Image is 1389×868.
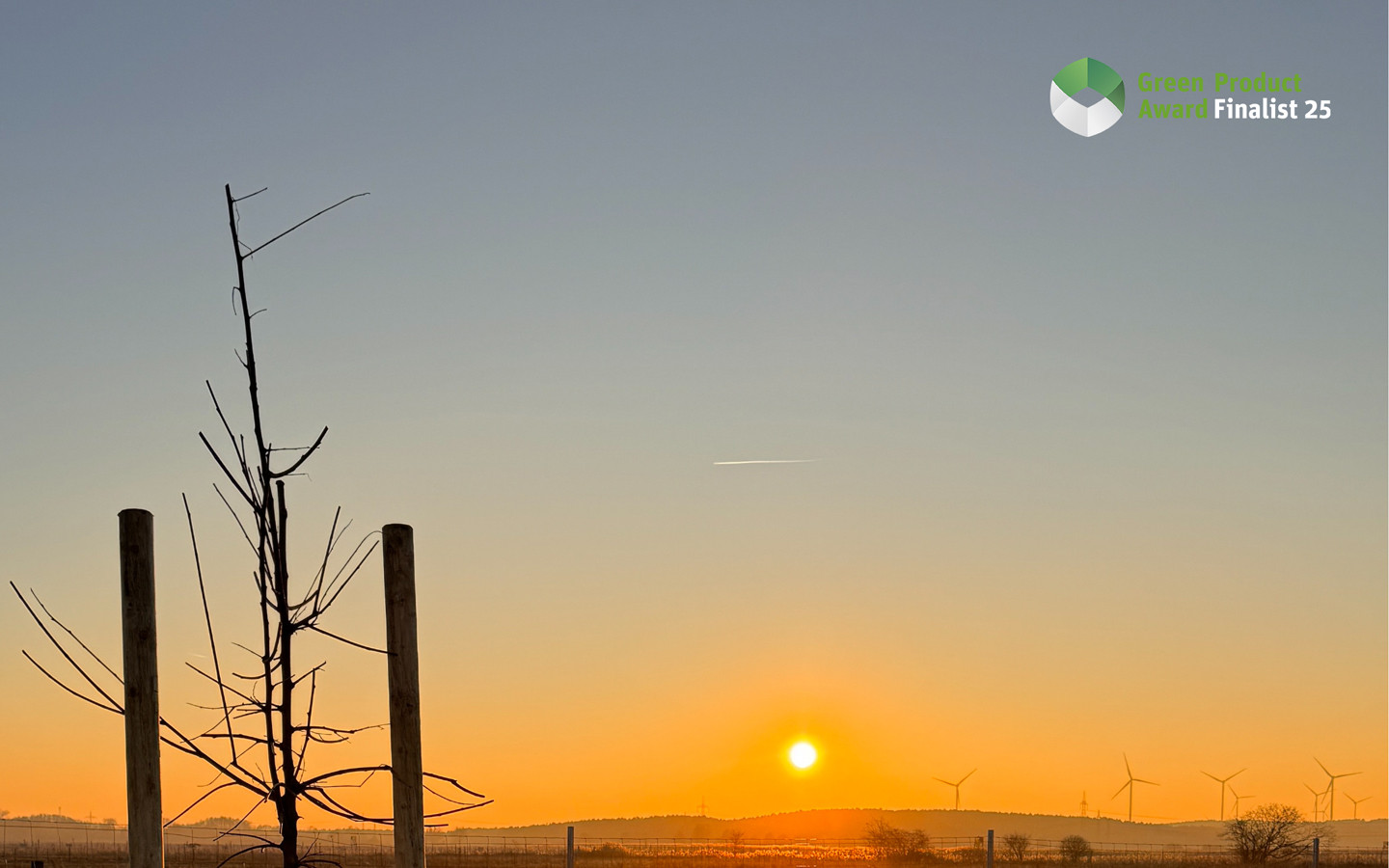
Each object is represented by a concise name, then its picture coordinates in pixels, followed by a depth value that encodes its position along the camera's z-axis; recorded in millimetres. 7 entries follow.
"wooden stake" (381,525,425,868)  4648
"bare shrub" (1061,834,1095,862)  51734
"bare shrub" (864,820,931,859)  62750
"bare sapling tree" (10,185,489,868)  4605
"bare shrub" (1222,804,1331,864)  47312
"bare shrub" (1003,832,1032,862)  51175
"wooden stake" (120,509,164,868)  4652
